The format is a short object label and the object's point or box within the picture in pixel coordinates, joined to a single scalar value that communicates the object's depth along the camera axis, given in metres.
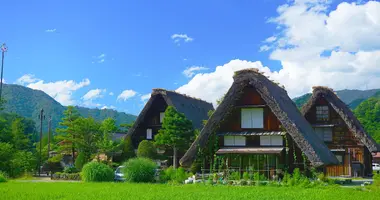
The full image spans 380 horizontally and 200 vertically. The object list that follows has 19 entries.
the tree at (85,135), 34.22
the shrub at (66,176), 28.50
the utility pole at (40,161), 38.49
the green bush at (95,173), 23.69
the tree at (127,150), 35.12
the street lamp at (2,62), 33.91
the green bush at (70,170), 31.48
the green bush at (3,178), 23.77
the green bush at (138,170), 23.19
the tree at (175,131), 31.39
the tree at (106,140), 33.66
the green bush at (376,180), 17.68
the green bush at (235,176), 22.13
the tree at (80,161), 32.41
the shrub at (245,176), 21.76
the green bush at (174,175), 23.66
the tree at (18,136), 37.06
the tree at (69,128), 34.78
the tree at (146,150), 32.97
